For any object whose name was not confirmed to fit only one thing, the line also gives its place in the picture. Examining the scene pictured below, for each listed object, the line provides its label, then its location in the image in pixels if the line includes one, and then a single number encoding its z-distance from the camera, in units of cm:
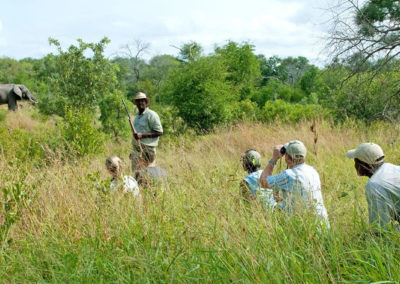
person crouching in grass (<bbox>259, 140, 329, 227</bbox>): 361
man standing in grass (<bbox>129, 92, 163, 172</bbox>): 643
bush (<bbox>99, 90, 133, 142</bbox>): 1443
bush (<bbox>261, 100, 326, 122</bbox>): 1352
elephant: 2636
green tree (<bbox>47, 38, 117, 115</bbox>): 1431
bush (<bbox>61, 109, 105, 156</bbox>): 940
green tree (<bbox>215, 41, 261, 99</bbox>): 2098
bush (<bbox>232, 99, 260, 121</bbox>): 1525
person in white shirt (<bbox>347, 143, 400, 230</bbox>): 308
